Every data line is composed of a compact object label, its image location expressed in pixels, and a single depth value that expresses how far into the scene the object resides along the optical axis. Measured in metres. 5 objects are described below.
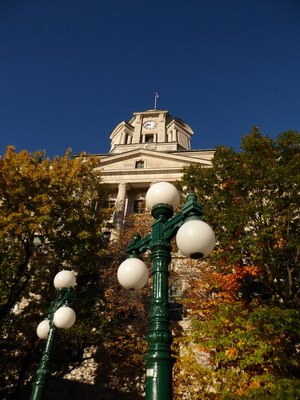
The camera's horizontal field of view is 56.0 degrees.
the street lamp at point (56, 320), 6.66
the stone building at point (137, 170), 25.92
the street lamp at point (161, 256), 3.17
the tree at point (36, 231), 15.00
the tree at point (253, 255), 10.21
